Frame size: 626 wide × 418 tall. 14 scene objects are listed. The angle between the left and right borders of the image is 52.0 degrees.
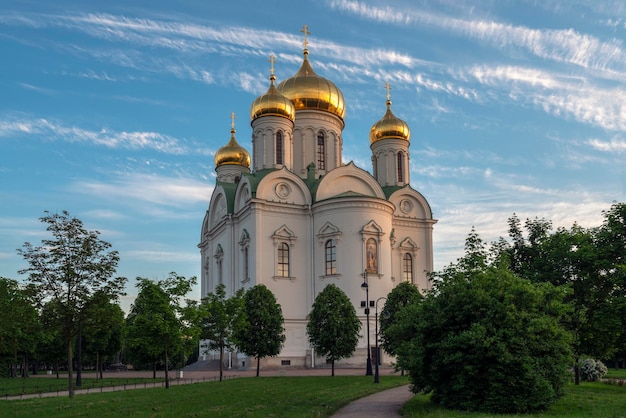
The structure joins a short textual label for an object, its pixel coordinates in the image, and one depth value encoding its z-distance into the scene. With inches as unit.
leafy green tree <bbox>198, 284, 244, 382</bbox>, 1423.5
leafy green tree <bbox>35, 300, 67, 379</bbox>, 943.0
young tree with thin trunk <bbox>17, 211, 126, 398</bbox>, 927.0
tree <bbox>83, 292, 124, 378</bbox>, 946.1
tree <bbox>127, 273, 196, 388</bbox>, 1135.0
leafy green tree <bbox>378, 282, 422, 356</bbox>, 1494.8
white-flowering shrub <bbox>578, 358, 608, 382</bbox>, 1126.4
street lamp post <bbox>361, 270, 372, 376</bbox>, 1357.5
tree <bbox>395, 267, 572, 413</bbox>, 626.5
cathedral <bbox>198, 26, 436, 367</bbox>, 1769.2
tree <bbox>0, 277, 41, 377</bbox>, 967.0
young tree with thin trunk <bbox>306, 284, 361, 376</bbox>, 1469.0
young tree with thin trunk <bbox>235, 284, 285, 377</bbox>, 1489.9
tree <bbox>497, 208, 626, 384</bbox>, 912.9
